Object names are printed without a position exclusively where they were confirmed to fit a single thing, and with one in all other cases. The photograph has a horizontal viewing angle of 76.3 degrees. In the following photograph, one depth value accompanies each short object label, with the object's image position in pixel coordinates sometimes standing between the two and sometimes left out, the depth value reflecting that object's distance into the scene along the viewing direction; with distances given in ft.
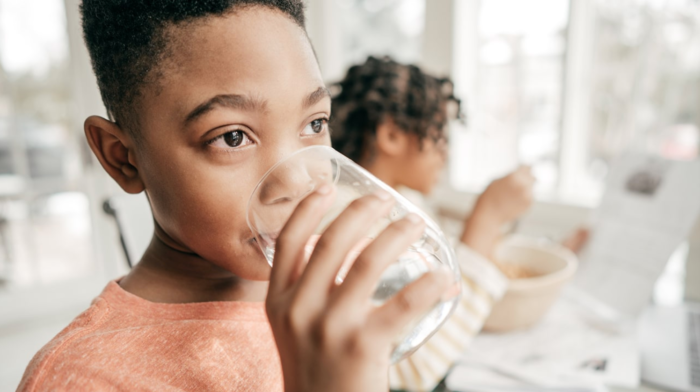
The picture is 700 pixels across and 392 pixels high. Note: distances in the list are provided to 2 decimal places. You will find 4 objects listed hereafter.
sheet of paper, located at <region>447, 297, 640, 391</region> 2.35
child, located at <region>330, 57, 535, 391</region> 3.87
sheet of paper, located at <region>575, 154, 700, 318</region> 2.97
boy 1.39
